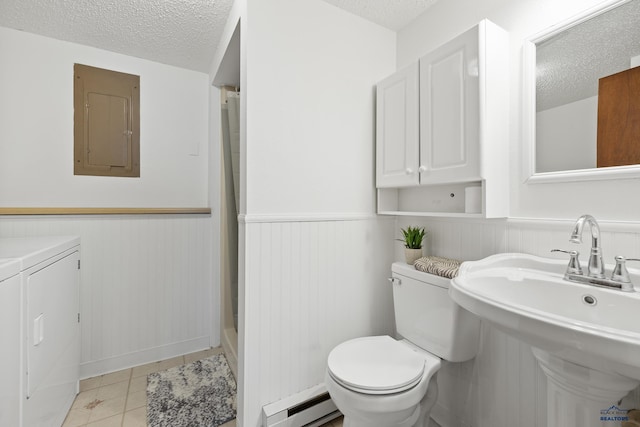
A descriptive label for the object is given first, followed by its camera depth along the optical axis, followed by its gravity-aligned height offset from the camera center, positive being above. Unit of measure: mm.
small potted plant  1553 -176
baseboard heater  1362 -1001
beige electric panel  1965 +652
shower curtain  1992 +308
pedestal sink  602 -289
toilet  1073 -651
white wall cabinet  1197 +427
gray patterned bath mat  1521 -1110
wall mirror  953 +436
